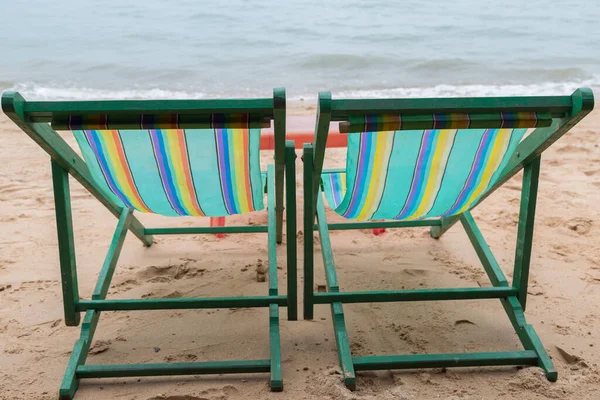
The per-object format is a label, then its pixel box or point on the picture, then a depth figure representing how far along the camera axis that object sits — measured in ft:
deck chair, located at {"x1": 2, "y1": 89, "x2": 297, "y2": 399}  6.25
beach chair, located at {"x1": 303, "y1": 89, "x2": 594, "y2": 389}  6.29
